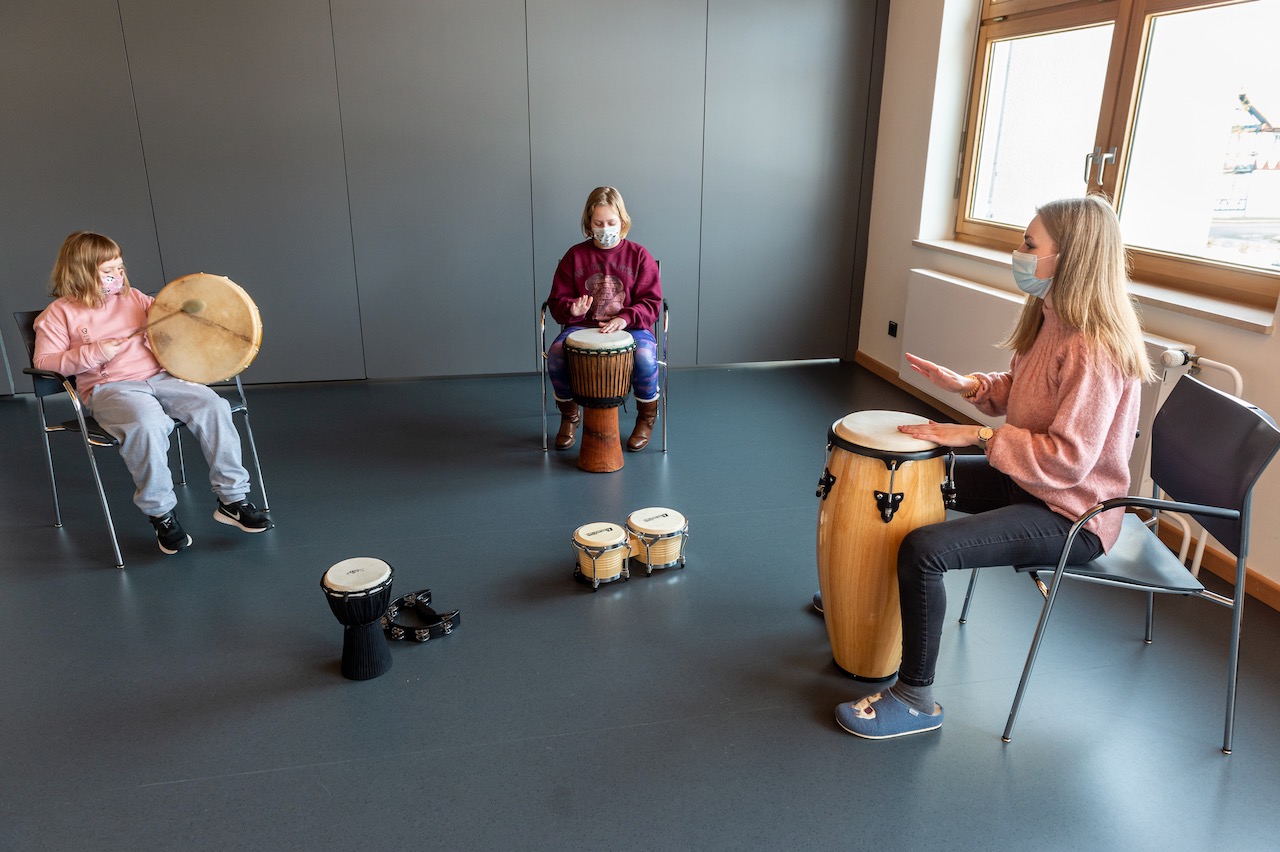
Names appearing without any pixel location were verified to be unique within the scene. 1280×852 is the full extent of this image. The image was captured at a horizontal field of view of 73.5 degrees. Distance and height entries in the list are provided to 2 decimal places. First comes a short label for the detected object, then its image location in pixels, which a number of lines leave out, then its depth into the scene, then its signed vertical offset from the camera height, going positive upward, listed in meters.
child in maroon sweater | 3.72 -0.57
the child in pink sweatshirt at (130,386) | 2.80 -0.73
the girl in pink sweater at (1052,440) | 1.87 -0.58
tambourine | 2.36 -1.23
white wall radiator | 3.73 -0.71
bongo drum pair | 2.59 -1.12
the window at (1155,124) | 2.89 +0.17
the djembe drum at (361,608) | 2.09 -1.05
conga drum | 1.98 -0.80
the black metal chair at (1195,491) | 1.76 -0.67
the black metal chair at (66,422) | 2.75 -0.82
